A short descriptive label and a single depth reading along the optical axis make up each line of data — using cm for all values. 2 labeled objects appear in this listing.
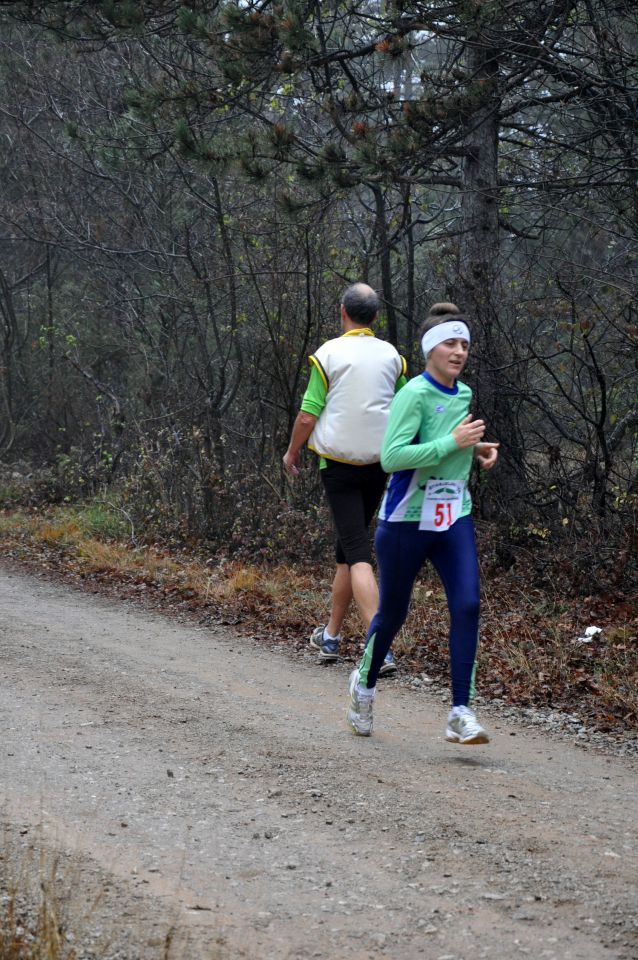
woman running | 1065
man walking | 1328
